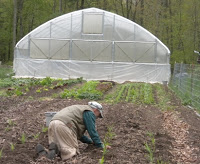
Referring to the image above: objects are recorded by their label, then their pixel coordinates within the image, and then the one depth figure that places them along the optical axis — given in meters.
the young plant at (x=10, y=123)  7.70
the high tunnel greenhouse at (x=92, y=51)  22.94
